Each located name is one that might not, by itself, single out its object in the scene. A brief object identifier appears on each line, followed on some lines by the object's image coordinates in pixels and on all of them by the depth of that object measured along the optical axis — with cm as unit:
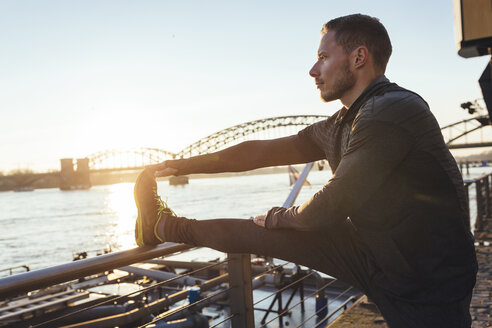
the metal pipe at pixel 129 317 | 619
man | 116
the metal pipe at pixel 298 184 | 288
